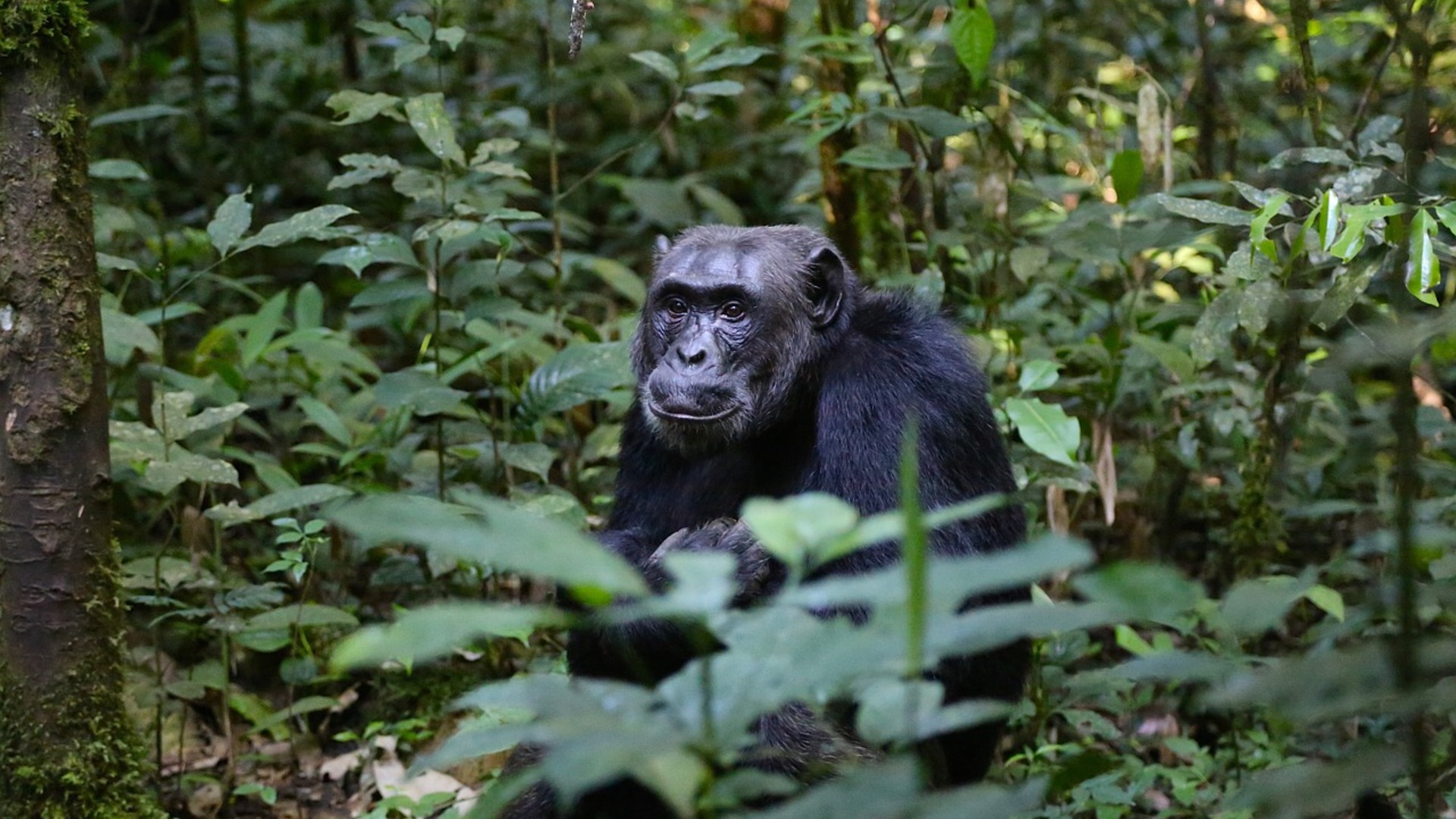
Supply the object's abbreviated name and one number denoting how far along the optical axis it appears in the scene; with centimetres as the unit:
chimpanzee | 924
